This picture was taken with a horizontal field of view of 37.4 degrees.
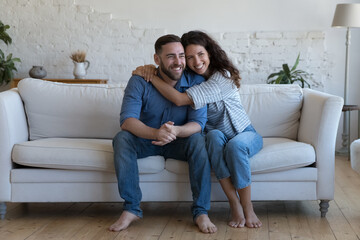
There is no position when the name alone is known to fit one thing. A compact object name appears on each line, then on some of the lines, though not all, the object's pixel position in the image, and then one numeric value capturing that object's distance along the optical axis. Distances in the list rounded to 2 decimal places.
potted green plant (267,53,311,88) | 5.45
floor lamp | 5.20
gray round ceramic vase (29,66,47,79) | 5.75
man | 2.91
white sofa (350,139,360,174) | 2.87
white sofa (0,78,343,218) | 3.03
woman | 2.90
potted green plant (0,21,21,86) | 5.84
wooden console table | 5.65
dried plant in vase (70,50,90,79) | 5.74
